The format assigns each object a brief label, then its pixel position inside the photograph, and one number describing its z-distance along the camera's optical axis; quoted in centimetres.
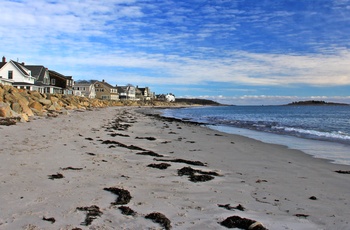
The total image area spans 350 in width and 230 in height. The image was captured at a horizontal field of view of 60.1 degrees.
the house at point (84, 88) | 9152
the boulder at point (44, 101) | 2945
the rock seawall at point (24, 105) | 1660
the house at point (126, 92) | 12794
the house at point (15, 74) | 4891
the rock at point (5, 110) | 1648
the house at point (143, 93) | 14838
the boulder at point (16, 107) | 1902
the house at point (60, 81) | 6500
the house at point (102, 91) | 10738
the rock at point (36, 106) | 2401
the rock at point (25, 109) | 1995
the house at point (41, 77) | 5647
